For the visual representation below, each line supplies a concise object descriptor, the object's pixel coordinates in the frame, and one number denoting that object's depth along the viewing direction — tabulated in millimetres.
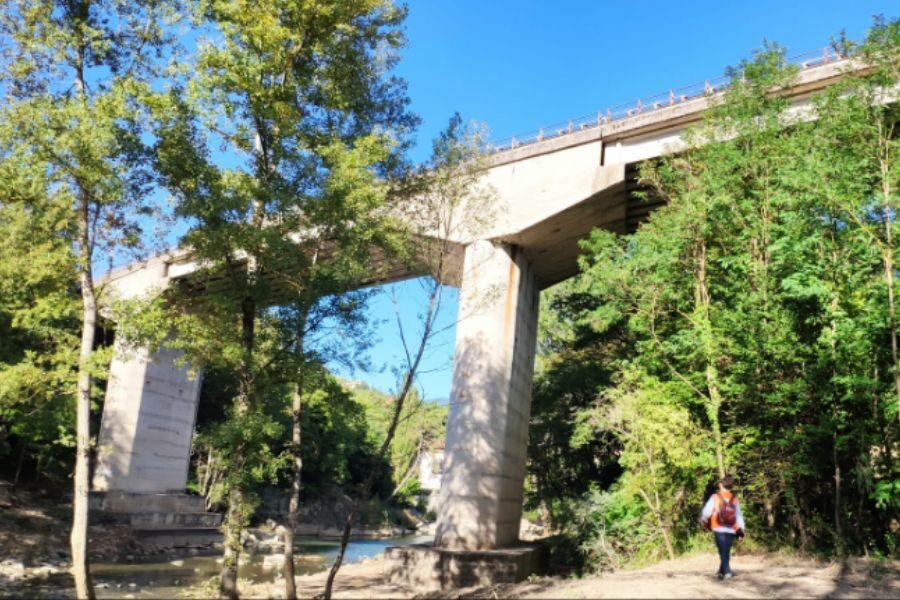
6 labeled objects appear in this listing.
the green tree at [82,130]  10945
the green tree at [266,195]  11719
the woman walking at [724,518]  9023
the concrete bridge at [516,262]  16641
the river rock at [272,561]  22722
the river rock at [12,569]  16984
